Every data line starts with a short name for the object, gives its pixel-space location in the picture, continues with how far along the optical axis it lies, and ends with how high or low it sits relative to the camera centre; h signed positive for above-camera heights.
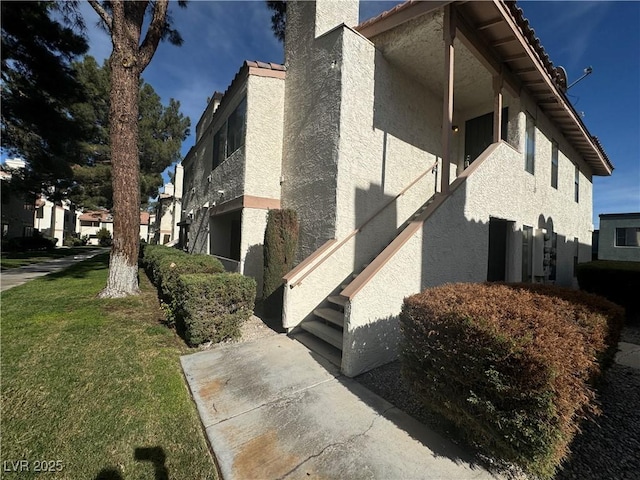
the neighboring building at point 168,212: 24.70 +2.72
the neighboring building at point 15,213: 21.58 +1.92
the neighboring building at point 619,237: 21.64 +1.42
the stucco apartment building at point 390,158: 5.42 +2.52
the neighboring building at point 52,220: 38.72 +1.79
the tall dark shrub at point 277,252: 6.82 -0.29
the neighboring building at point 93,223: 58.38 +2.22
